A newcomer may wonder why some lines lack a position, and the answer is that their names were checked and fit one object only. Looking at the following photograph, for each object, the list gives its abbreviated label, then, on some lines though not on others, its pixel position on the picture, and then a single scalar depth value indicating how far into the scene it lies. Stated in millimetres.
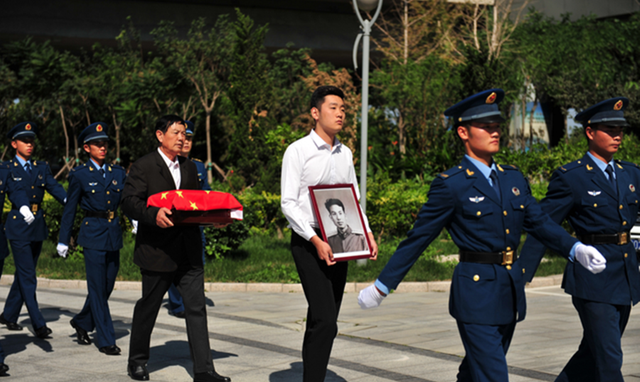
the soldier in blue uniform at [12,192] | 7598
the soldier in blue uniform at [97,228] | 7195
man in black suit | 6031
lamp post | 12664
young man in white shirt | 5070
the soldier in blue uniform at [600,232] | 4625
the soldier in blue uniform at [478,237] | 4027
